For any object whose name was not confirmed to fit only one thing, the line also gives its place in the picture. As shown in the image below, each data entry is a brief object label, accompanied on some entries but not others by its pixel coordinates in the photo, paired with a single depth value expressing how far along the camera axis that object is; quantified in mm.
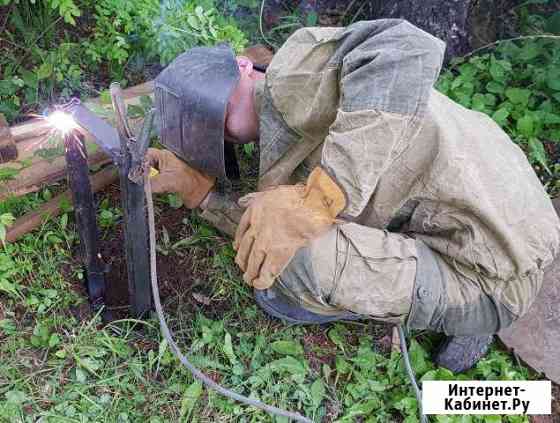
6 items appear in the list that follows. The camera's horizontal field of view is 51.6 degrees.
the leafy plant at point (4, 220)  2400
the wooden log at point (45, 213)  2801
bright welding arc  2084
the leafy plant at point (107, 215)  3015
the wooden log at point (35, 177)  2768
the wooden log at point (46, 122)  2964
